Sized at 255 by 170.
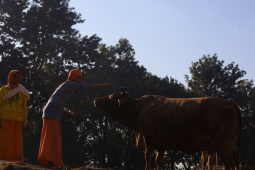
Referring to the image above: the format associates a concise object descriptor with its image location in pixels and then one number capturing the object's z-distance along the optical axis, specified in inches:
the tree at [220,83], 1711.7
